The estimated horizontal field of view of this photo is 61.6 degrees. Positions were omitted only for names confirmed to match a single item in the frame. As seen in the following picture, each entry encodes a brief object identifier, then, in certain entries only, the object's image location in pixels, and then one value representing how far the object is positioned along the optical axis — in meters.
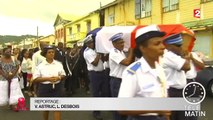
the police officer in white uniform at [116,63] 2.45
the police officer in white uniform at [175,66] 1.86
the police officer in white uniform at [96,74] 3.11
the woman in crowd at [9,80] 3.61
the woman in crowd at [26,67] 4.99
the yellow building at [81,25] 14.50
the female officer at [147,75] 1.27
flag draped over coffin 2.69
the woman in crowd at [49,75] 2.53
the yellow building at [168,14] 7.11
